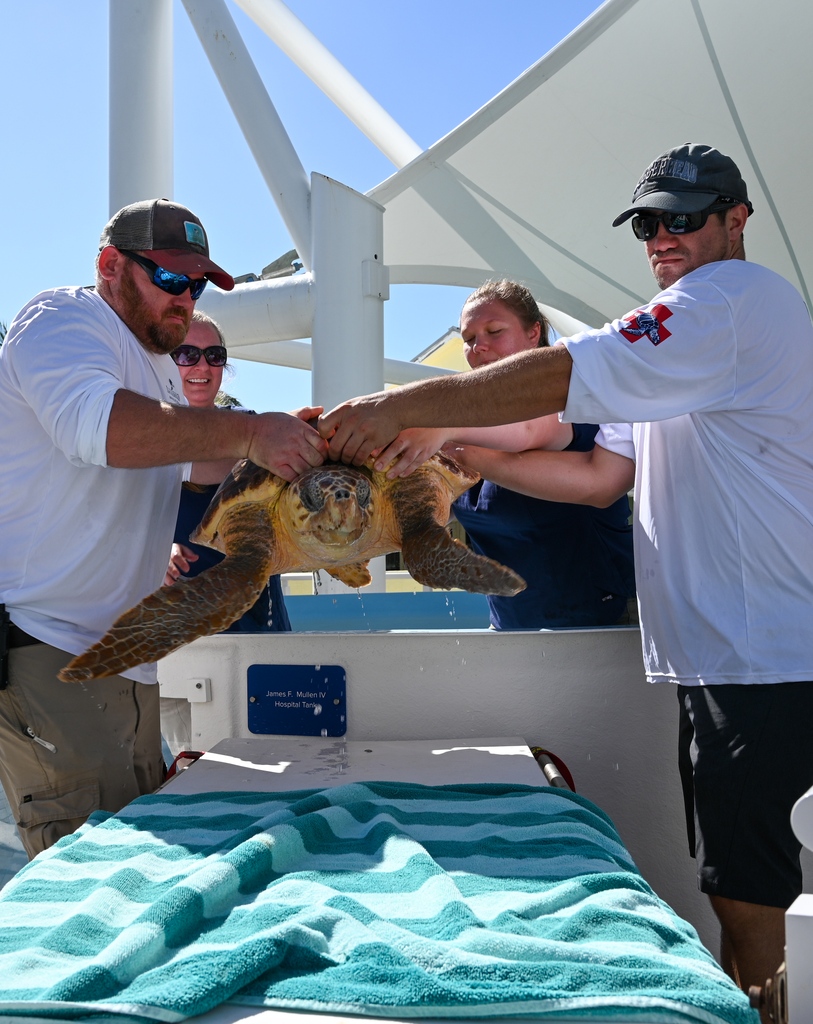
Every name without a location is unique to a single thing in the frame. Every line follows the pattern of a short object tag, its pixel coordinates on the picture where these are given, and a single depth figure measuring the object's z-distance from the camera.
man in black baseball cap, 1.67
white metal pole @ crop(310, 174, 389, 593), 6.43
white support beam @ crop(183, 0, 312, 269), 6.85
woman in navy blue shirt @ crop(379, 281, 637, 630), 2.45
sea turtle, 1.78
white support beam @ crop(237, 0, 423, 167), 9.99
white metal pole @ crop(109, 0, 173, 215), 6.93
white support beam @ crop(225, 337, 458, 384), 11.26
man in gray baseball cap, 1.80
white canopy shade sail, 7.78
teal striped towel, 0.93
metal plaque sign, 2.19
